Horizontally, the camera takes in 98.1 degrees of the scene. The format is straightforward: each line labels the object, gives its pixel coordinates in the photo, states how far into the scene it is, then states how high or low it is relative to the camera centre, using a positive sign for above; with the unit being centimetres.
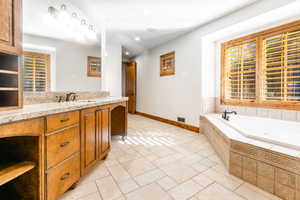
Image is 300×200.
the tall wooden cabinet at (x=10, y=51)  89 +33
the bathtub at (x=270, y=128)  136 -42
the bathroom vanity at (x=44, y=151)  82 -41
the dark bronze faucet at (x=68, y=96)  183 +4
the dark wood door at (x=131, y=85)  555 +61
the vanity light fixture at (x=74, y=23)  215 +140
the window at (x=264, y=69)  213 +59
